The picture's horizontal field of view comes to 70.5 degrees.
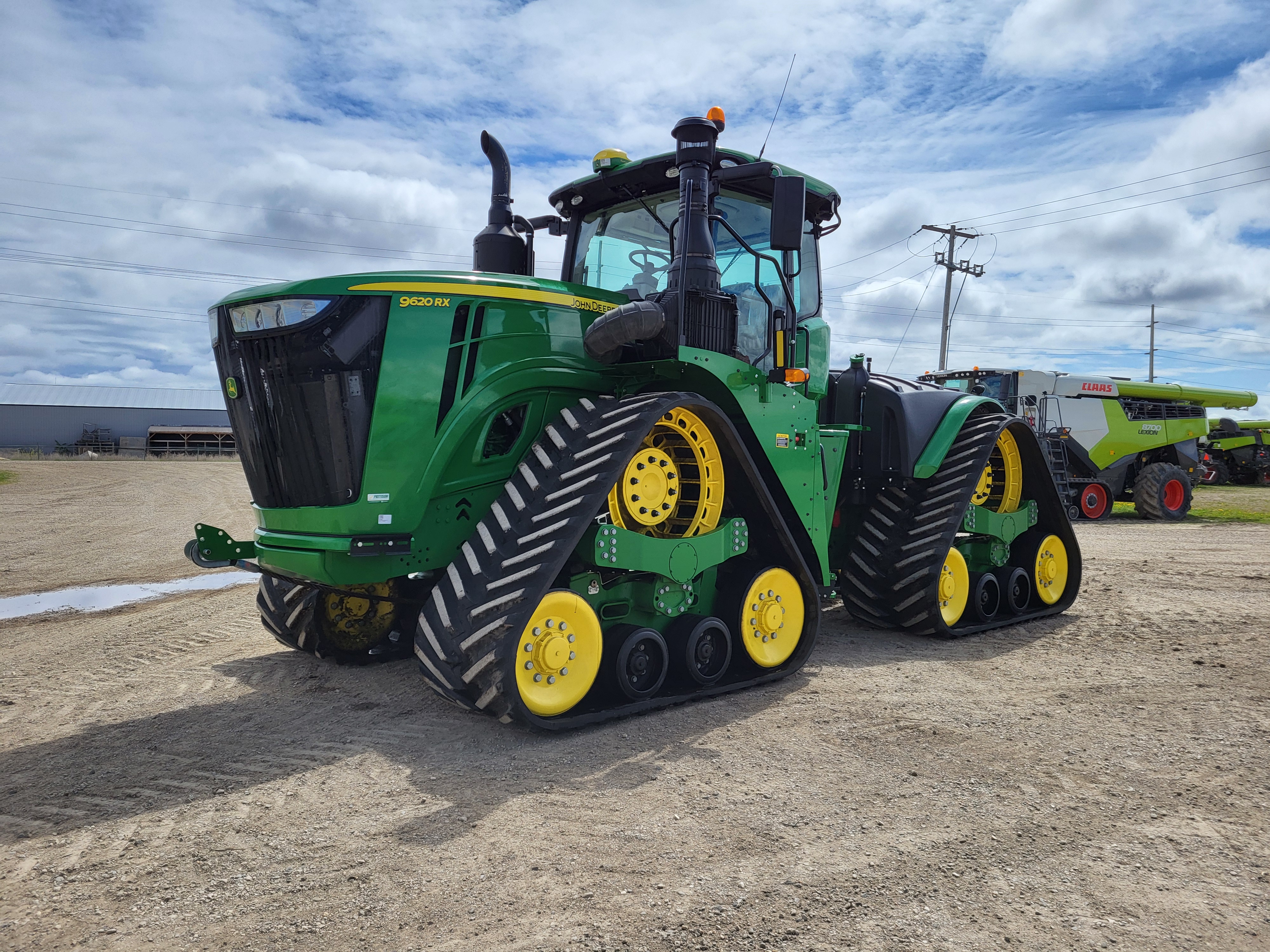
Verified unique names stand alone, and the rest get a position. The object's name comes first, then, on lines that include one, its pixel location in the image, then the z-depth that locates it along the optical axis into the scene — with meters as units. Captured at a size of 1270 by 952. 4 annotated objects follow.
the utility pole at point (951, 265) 35.56
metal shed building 61.03
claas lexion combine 19.25
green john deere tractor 4.48
